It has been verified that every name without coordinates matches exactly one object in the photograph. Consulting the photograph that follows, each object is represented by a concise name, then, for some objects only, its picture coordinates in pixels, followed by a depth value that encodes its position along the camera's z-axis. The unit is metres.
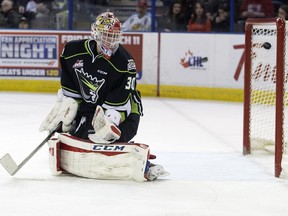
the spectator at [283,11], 17.98
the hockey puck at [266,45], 11.93
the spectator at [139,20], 19.17
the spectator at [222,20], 18.45
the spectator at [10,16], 19.91
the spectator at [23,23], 19.84
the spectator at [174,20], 18.87
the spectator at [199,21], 18.56
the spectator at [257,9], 18.27
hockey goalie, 8.77
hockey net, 9.40
